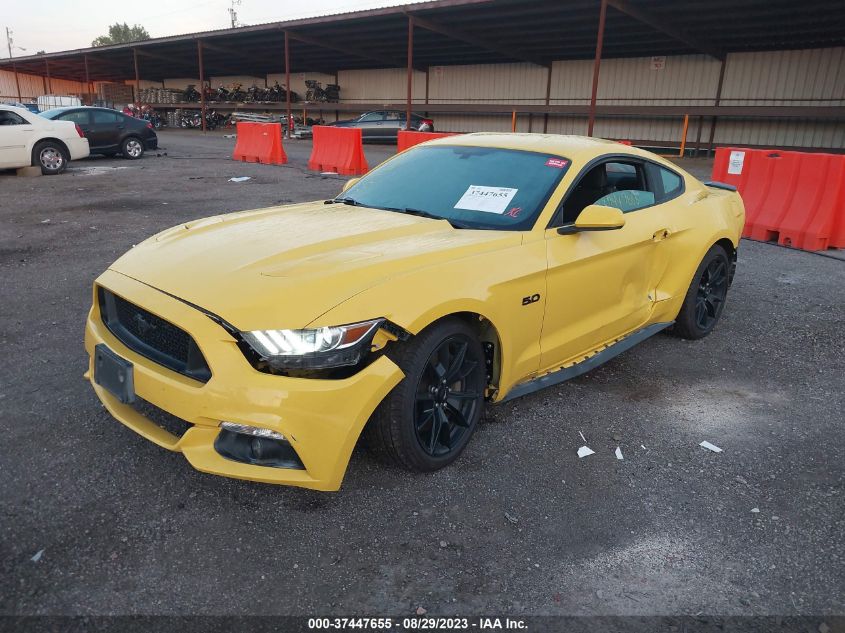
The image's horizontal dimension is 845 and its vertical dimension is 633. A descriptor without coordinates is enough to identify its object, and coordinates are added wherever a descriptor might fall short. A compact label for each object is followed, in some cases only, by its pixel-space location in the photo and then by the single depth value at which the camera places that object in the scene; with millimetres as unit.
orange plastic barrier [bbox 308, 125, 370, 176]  15477
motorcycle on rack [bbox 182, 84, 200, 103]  40281
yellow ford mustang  2551
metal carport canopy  18797
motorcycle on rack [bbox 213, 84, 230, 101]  38625
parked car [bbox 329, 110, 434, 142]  27188
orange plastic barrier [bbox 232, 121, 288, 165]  18031
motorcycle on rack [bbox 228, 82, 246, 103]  37875
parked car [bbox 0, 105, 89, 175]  13742
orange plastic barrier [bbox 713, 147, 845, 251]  7980
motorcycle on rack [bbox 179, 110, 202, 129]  39344
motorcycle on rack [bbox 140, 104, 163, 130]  38438
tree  122250
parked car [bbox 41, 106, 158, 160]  16584
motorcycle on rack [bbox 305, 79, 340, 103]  35094
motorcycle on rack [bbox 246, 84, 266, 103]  36531
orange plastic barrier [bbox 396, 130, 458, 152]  14156
